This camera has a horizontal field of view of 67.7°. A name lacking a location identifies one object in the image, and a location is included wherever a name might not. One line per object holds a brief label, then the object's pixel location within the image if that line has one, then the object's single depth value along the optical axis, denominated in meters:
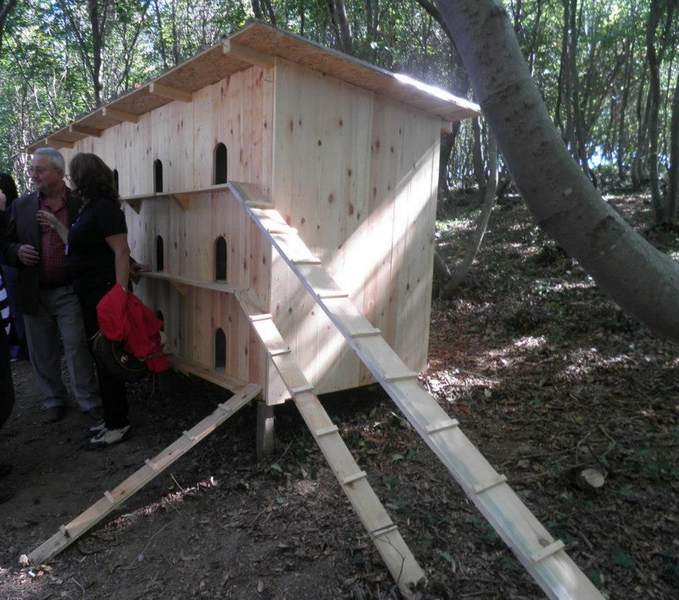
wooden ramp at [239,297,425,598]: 2.44
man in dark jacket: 4.05
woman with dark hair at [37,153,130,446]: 3.75
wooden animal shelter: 2.97
